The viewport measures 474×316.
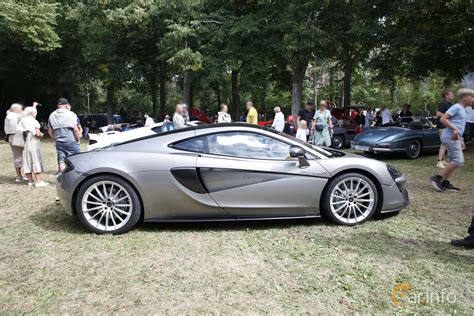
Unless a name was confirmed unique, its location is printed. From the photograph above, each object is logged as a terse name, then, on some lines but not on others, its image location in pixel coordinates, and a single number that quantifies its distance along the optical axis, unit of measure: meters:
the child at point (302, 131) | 9.07
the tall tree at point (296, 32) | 16.22
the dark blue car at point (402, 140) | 10.95
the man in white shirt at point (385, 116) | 15.59
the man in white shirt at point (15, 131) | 8.12
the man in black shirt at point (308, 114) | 10.83
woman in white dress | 7.54
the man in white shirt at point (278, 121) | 11.04
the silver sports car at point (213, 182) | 4.55
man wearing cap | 7.09
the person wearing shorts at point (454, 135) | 6.54
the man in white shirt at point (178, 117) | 9.94
